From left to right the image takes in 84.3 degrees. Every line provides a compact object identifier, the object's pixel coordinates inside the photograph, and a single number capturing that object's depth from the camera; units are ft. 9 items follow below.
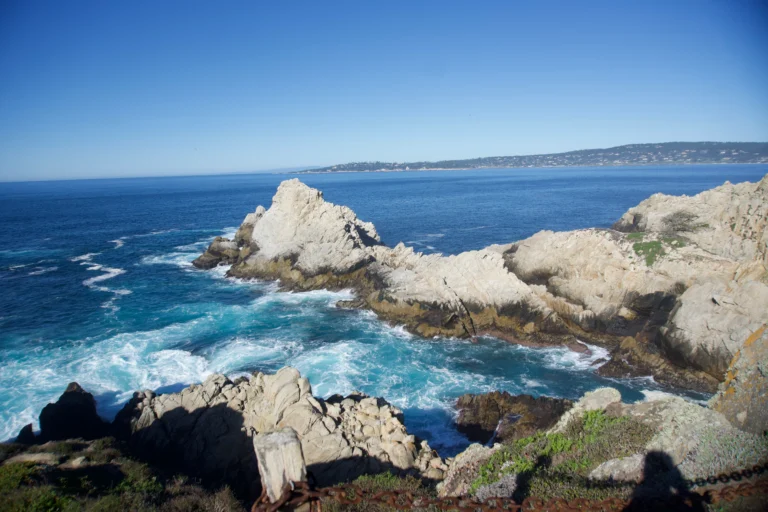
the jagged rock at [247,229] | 180.65
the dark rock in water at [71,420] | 65.10
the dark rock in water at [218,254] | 169.36
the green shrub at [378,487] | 24.93
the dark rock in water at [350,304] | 125.59
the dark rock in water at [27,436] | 63.13
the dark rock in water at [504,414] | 67.62
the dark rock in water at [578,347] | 97.58
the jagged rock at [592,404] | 42.37
